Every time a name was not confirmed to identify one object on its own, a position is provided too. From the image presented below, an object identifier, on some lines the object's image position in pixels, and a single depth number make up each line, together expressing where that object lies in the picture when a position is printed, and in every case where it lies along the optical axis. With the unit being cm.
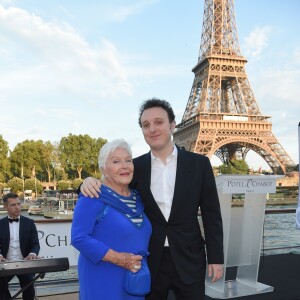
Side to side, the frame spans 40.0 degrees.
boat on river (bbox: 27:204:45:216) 3511
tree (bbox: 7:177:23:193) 5060
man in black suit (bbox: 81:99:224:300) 219
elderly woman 187
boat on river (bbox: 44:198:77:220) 2777
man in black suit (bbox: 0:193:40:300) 369
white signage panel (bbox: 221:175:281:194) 390
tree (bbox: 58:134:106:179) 5522
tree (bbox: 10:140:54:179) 5481
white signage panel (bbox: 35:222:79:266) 453
